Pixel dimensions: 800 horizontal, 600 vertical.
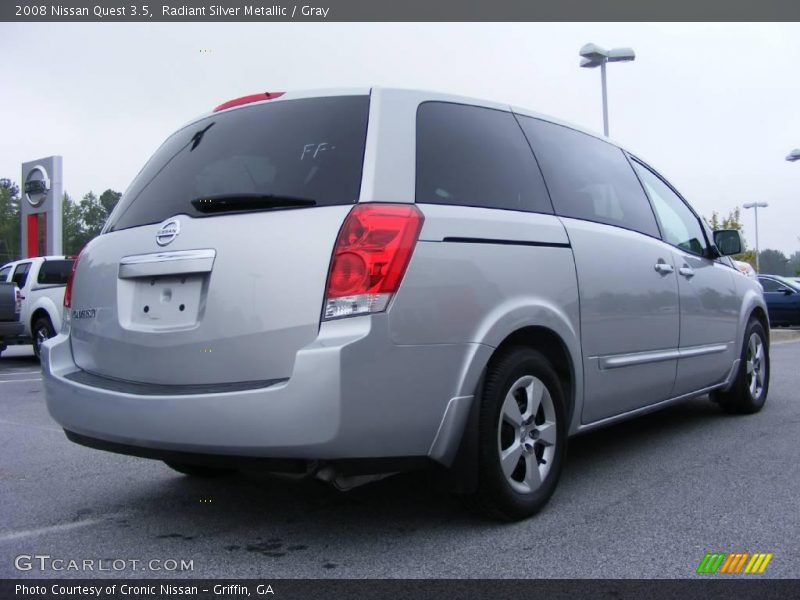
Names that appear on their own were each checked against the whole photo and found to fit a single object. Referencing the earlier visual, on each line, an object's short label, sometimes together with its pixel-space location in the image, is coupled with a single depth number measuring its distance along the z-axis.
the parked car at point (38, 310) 12.86
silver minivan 2.79
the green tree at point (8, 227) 94.69
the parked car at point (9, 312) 12.53
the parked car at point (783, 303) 20.27
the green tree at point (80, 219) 100.31
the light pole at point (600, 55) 16.36
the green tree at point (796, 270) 58.27
